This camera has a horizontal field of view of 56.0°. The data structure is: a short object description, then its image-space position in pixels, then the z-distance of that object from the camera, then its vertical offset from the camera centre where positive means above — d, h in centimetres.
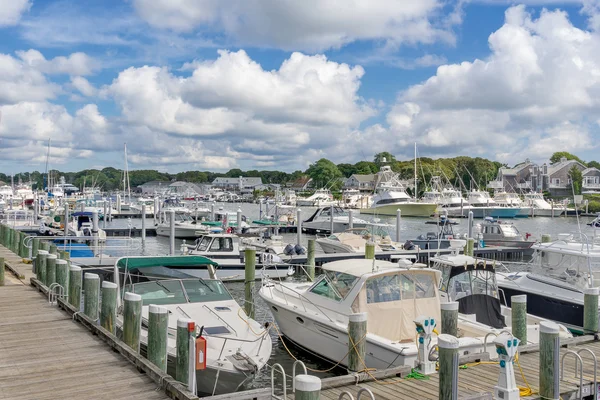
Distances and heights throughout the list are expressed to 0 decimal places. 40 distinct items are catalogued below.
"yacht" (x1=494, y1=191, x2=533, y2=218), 8831 -119
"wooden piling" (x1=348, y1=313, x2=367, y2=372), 1027 -259
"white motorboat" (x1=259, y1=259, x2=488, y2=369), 1145 -253
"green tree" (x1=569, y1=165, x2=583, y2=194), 11700 +379
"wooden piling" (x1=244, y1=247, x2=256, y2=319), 1772 -268
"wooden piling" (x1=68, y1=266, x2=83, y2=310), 1317 -218
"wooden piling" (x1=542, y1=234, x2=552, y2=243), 2625 -200
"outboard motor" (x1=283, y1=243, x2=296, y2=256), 2925 -290
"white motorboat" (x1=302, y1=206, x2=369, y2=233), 5072 -267
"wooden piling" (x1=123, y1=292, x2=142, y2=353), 967 -218
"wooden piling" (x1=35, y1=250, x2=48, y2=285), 1613 -214
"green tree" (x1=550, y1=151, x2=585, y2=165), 15518 +1098
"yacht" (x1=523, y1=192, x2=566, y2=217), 9469 -194
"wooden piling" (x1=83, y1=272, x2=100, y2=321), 1177 -218
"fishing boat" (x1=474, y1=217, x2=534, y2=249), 3816 -282
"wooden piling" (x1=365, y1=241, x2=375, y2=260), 2246 -228
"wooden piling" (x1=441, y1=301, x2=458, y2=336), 1116 -247
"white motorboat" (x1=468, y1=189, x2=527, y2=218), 8544 -191
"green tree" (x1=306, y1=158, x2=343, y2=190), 16675 +651
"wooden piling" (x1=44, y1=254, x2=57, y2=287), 1523 -205
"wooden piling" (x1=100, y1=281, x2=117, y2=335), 1091 -219
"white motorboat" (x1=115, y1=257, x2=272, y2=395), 977 -269
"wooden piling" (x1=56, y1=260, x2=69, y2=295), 1411 -204
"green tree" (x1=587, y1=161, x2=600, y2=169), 15032 +854
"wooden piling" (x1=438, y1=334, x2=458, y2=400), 760 -237
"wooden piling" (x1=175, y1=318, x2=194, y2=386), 829 -234
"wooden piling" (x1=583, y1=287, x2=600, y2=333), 1272 -261
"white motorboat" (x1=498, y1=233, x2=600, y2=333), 1602 -253
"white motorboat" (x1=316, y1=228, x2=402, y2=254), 3247 -281
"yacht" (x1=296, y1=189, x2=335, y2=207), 11249 -108
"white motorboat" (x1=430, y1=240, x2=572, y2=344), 1335 -242
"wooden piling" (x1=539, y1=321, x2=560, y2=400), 862 -261
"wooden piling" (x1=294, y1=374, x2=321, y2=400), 622 -214
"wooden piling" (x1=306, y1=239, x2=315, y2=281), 2373 -245
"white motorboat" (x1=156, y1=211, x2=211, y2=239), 4988 -312
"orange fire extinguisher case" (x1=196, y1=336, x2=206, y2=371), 832 -237
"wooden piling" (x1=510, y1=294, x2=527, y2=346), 1214 -263
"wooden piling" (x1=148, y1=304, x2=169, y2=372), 884 -225
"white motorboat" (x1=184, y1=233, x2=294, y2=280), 2567 -285
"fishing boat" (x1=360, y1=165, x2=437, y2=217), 8431 -133
